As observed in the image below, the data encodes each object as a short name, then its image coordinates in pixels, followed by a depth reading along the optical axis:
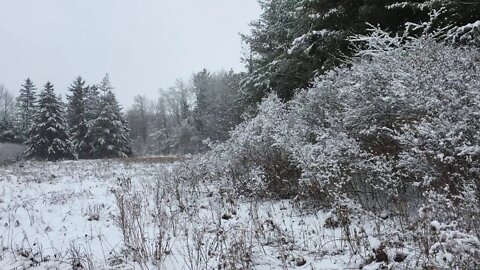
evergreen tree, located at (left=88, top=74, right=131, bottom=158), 35.78
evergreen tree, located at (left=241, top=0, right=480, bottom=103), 8.66
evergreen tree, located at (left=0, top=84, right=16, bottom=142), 70.32
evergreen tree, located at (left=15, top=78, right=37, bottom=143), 44.78
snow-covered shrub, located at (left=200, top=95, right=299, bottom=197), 6.83
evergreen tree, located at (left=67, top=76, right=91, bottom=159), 36.69
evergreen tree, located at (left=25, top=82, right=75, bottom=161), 32.75
